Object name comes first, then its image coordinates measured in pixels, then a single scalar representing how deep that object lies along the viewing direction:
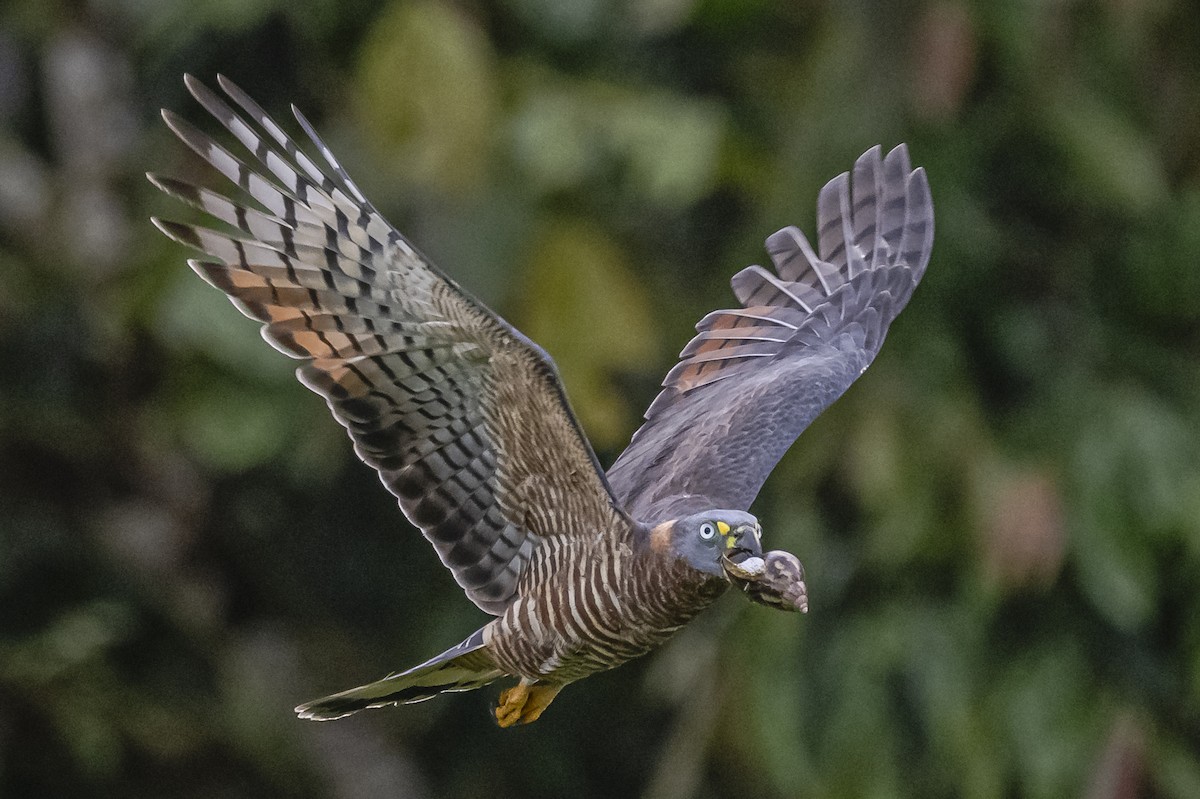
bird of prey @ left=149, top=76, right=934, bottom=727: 8.80
